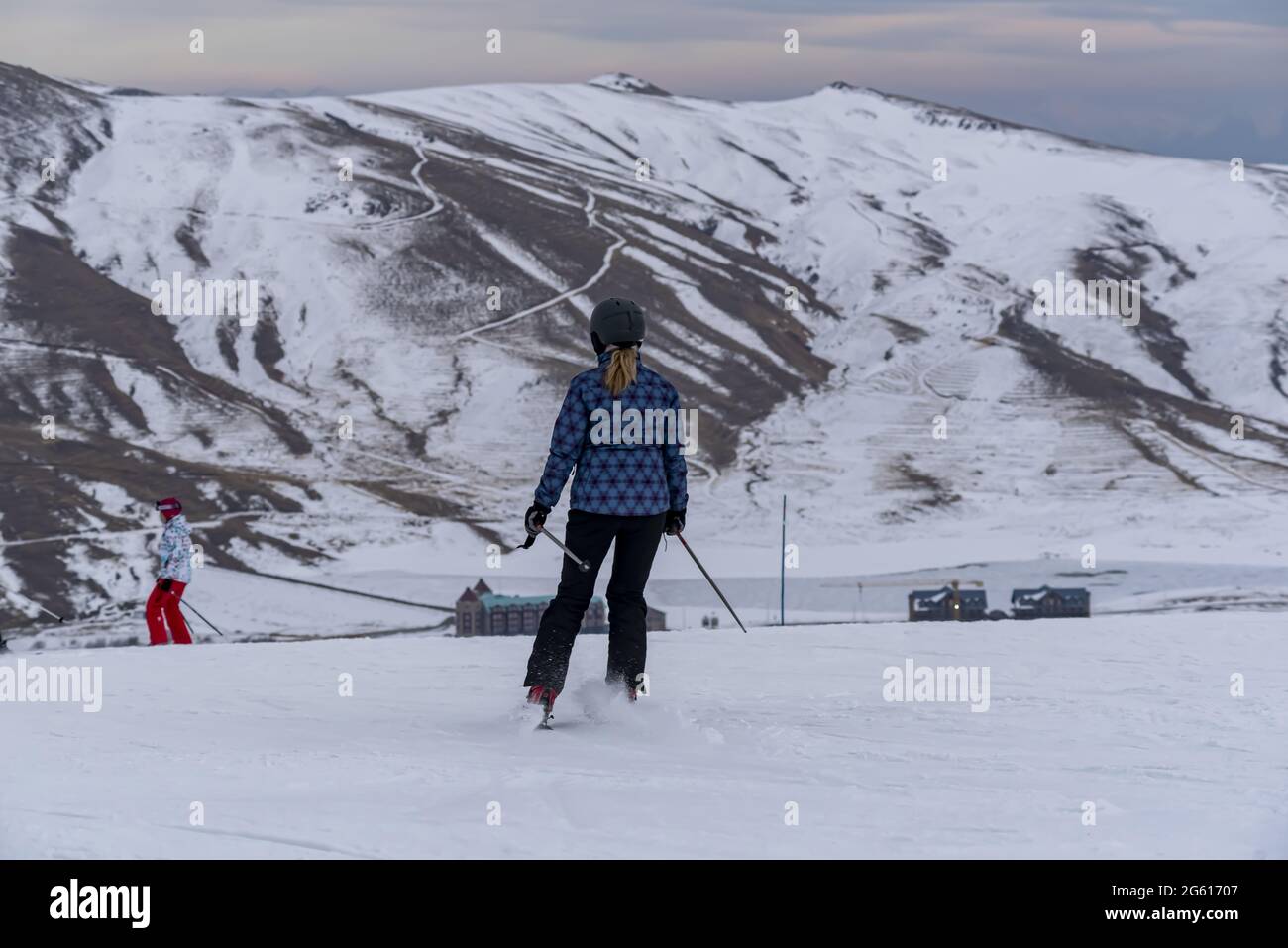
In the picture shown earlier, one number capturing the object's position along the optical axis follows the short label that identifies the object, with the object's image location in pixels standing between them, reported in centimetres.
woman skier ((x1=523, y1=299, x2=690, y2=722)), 652
